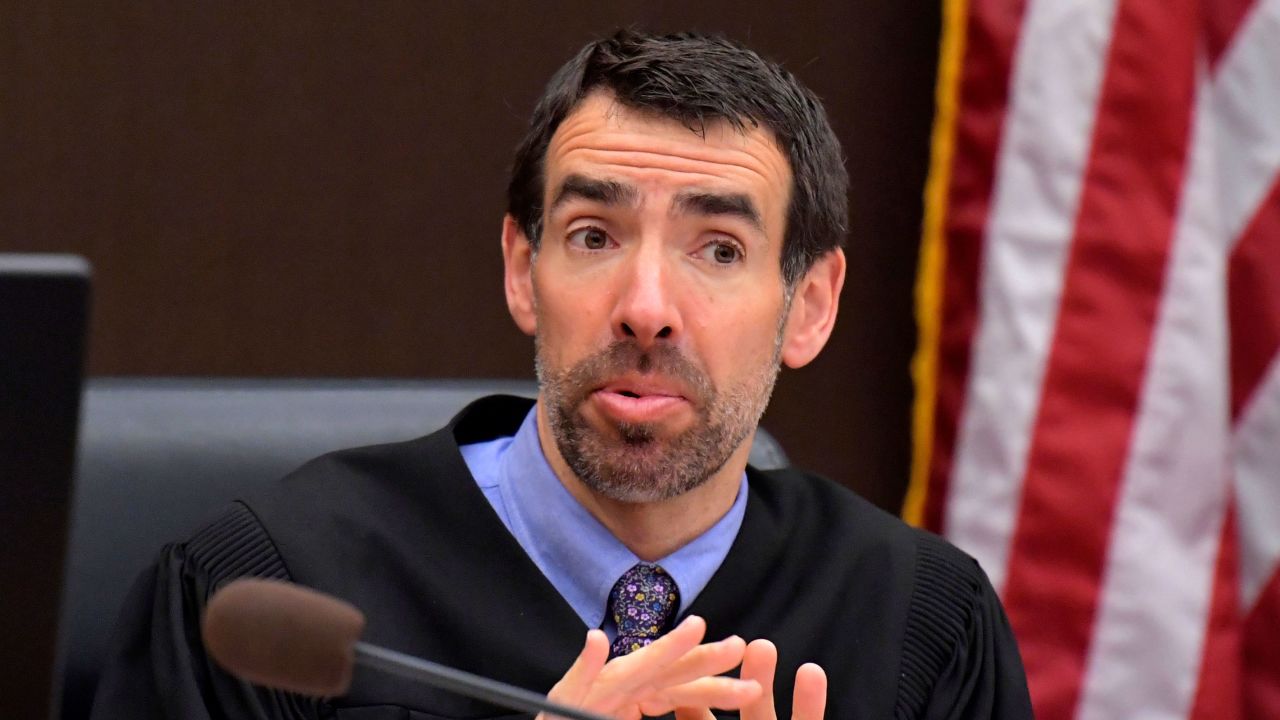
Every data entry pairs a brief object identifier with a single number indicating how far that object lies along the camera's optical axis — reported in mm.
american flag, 4174
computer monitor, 3134
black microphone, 3478
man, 3762
